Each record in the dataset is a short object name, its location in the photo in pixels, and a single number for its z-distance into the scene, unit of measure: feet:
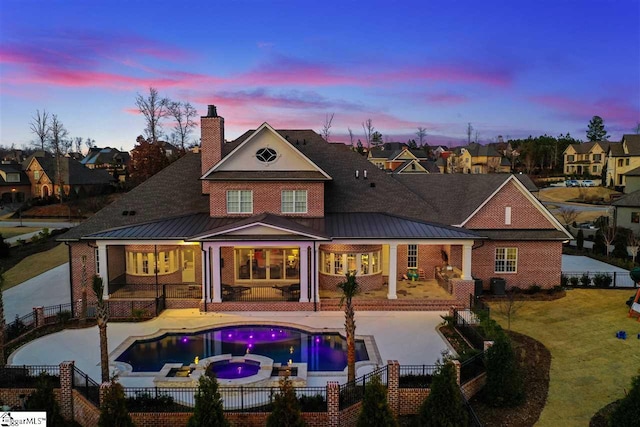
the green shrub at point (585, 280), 90.27
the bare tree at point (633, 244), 106.63
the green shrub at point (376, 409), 37.27
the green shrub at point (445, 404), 39.04
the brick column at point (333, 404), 42.06
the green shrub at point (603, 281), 89.66
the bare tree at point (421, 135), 546.26
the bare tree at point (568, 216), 160.84
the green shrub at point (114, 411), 37.32
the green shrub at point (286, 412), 37.19
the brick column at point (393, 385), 45.29
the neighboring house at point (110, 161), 300.61
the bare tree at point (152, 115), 200.44
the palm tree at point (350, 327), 46.34
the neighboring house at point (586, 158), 315.99
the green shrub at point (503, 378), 46.26
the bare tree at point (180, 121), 209.36
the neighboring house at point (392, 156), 327.88
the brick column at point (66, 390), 45.27
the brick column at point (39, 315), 68.08
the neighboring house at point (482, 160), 352.49
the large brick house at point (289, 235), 76.33
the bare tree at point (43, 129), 270.26
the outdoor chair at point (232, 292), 77.46
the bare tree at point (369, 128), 366.14
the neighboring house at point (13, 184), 252.42
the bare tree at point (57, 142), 232.78
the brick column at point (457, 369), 46.50
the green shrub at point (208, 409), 36.50
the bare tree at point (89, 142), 527.89
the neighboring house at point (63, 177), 242.99
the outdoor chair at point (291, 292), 77.87
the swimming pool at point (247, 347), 56.39
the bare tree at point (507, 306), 72.38
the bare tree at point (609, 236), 118.34
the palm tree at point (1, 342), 51.45
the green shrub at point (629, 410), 36.52
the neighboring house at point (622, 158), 242.17
